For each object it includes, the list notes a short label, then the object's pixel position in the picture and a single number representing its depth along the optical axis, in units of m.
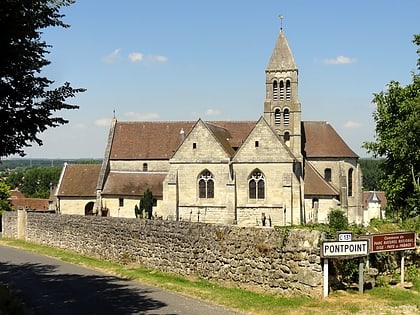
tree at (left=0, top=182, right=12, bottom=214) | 54.96
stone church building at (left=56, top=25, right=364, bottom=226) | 43.78
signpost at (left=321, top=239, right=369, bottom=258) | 12.90
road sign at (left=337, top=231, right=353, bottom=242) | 13.22
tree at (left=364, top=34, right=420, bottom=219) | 31.55
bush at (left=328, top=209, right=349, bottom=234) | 14.46
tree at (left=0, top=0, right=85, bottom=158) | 10.18
